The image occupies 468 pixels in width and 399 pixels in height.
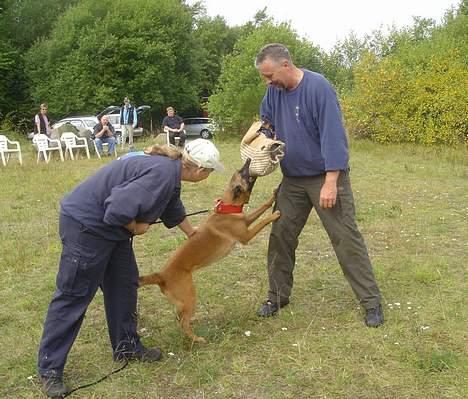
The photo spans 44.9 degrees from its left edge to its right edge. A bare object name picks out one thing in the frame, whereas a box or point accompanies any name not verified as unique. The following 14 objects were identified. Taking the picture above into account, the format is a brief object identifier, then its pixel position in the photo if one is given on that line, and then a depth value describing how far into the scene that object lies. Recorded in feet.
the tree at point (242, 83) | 70.23
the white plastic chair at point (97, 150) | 53.83
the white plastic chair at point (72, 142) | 52.29
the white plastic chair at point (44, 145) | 50.55
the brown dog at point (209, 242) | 12.28
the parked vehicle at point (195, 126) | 105.40
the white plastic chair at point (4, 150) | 47.34
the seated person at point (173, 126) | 60.70
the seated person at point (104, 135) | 54.49
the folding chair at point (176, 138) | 61.26
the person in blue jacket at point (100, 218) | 9.81
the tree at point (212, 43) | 134.92
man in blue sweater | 12.30
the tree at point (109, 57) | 104.27
